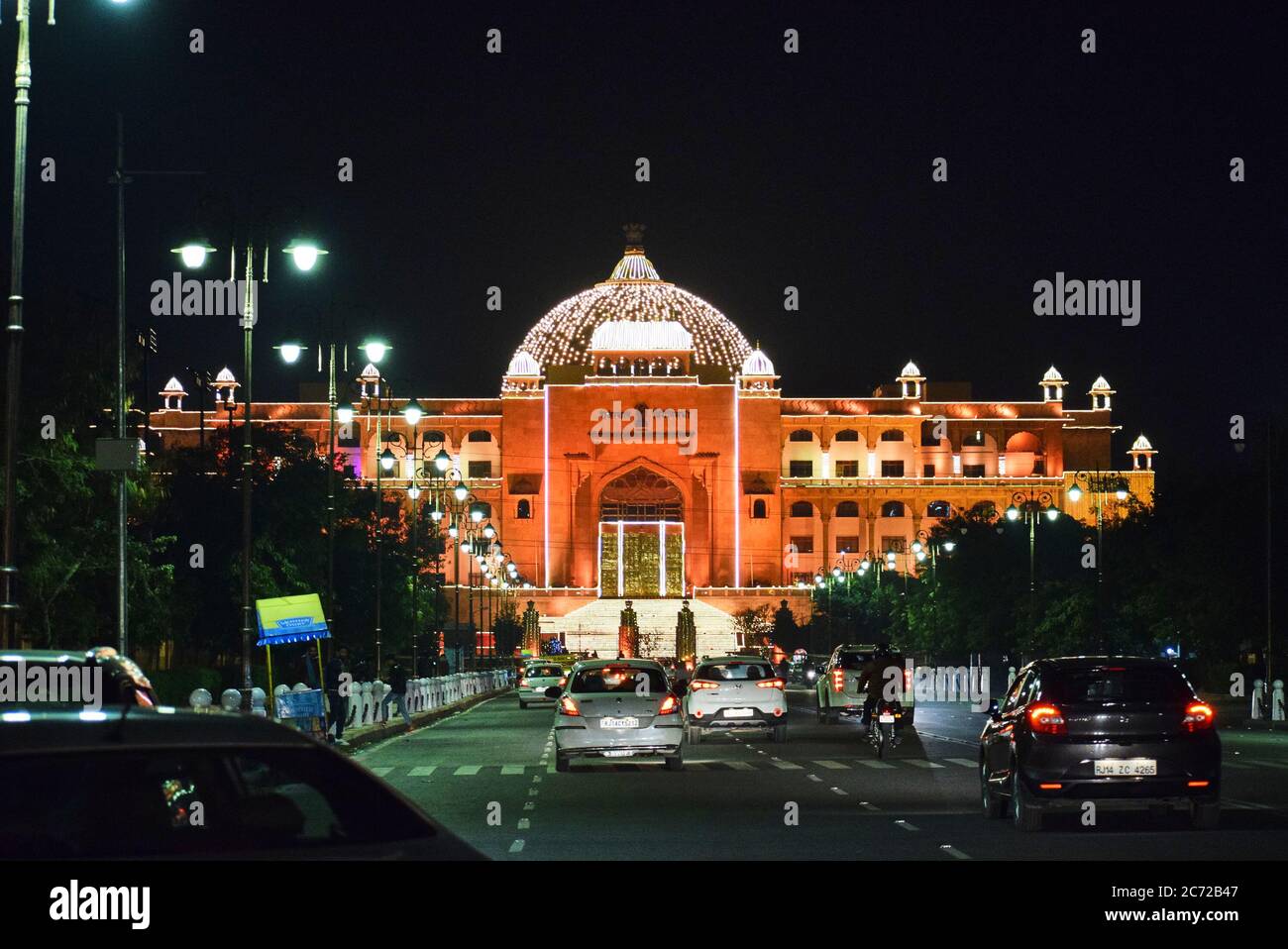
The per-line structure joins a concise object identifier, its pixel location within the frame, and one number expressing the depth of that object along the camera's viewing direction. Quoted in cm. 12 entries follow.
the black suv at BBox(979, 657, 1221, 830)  1877
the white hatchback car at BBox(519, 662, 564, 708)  6531
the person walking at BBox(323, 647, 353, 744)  3781
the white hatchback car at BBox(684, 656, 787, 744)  3931
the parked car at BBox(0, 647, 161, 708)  1498
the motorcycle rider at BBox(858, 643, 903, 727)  3384
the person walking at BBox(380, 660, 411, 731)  4859
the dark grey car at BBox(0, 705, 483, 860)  659
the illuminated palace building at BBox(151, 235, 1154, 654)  16238
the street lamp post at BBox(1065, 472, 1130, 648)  6212
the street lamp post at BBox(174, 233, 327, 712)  2788
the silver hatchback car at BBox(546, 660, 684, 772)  2995
